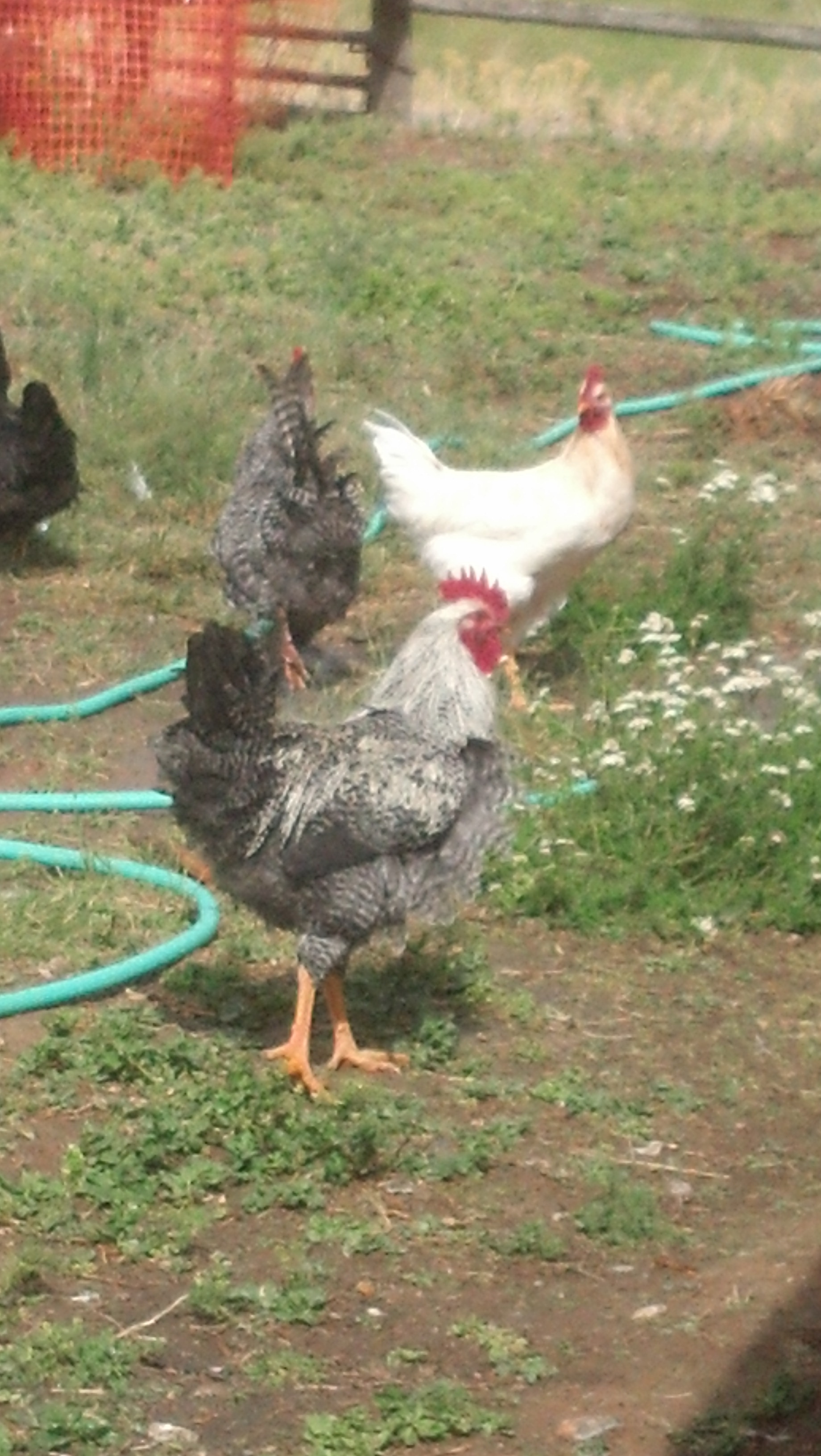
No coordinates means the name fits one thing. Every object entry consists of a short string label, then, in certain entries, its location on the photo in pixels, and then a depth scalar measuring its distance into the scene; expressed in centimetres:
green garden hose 616
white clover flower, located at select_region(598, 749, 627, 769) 729
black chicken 950
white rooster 848
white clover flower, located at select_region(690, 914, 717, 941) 700
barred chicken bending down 859
